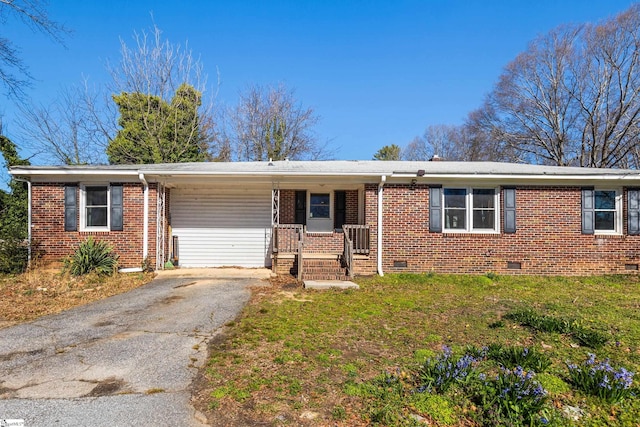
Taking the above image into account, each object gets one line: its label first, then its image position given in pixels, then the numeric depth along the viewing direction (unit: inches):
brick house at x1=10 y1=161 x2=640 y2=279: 357.4
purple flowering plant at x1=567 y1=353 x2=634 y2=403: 112.9
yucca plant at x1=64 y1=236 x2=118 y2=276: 326.0
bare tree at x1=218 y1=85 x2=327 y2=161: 927.0
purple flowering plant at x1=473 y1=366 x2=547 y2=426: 100.8
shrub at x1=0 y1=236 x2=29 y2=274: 336.2
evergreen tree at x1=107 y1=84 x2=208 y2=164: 765.3
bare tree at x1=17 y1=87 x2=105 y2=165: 813.9
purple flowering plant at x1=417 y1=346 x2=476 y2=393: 118.1
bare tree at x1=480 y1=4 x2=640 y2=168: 765.3
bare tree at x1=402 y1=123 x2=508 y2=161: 1034.1
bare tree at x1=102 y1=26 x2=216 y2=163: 759.7
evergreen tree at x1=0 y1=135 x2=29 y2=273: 495.5
